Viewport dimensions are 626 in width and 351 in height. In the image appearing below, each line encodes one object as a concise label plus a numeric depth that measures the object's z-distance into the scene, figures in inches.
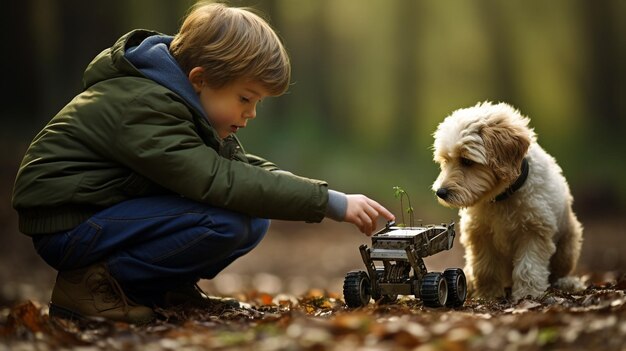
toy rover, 154.8
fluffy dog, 175.5
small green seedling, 169.3
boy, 149.3
